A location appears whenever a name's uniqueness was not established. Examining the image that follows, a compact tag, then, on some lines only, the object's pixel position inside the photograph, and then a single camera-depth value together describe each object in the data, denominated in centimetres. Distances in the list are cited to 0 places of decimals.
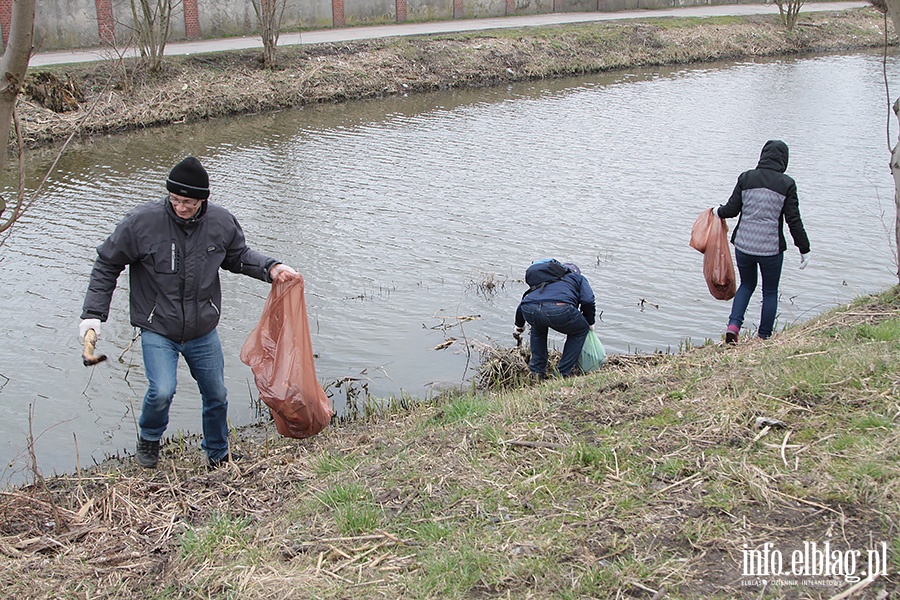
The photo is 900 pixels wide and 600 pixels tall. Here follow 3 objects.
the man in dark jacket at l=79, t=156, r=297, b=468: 518
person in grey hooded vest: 726
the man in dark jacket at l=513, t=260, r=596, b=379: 702
